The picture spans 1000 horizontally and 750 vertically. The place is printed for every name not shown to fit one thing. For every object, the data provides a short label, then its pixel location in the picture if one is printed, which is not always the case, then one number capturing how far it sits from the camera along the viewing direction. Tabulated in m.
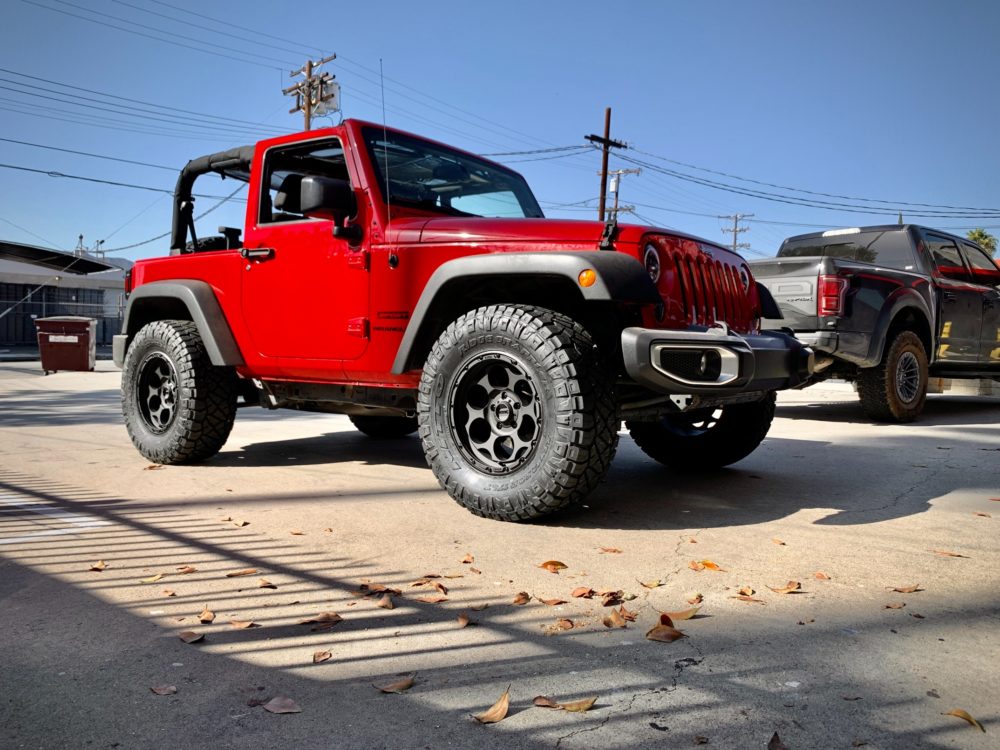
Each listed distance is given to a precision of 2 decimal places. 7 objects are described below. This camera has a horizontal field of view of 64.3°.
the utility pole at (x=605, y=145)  29.98
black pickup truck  7.28
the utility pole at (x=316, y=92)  27.31
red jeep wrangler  3.56
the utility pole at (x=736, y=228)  67.56
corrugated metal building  23.84
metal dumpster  15.41
